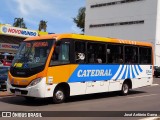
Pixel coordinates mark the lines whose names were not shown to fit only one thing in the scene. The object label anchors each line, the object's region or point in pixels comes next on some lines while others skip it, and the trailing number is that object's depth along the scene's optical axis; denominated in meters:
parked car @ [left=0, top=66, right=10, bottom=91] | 18.77
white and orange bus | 14.04
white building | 62.75
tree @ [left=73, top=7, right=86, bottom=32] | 97.16
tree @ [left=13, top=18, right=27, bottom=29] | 97.44
